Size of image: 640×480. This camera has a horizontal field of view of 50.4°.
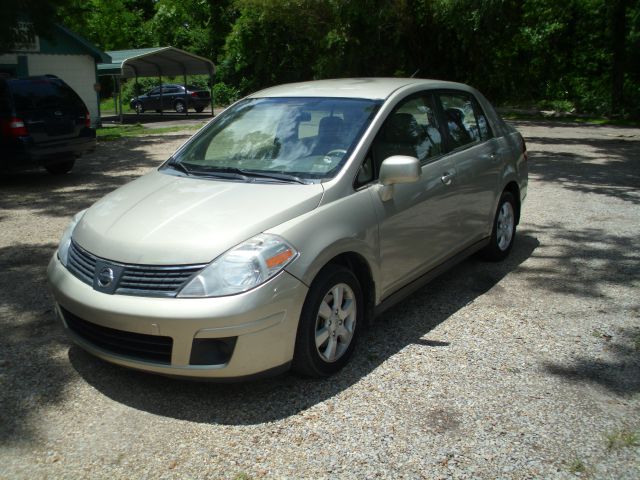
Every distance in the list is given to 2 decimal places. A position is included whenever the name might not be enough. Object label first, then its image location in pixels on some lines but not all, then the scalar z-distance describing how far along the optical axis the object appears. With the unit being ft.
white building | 72.43
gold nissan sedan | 11.66
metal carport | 92.58
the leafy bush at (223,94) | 128.47
